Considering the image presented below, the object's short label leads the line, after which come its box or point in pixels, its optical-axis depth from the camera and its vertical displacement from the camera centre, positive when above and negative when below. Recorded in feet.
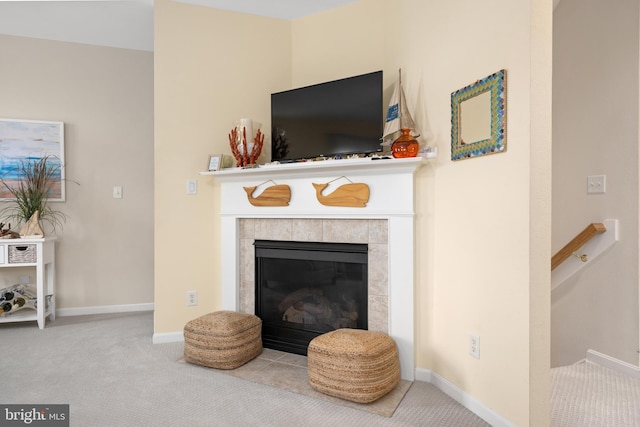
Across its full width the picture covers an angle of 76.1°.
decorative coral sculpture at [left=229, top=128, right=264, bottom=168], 9.70 +1.46
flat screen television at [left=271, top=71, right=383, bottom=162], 8.55 +2.04
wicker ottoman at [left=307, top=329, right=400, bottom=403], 6.88 -2.71
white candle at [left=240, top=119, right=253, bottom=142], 9.94 +2.04
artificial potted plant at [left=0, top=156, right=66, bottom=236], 11.75 +0.35
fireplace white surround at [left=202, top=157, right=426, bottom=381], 7.92 +0.05
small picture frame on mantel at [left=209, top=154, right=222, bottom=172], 9.97 +1.17
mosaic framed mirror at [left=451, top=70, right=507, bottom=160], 6.10 +1.49
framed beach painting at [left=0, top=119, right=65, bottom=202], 12.20 +1.87
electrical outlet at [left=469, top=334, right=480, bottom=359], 6.66 -2.24
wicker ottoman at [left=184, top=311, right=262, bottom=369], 8.39 -2.75
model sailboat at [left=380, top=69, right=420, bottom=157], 7.73 +1.66
